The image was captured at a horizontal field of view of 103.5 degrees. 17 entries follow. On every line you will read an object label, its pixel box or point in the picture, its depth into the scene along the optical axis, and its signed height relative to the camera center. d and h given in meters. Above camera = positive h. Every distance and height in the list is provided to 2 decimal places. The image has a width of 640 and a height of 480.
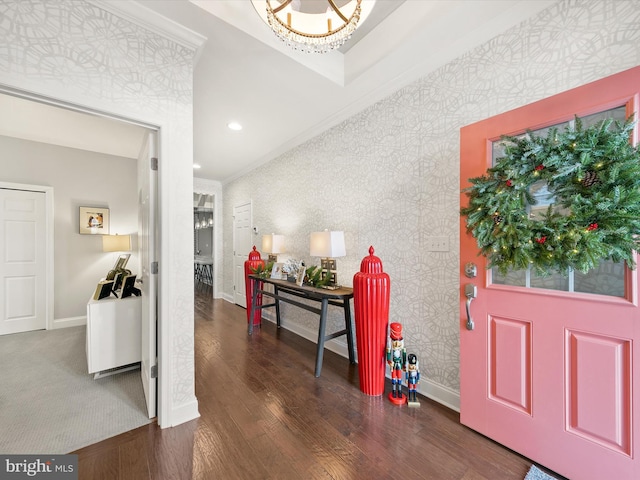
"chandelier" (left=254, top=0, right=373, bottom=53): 1.30 +1.17
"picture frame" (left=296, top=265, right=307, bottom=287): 2.80 -0.39
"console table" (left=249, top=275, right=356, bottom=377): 2.33 -0.60
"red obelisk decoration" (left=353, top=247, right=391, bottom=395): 1.98 -0.64
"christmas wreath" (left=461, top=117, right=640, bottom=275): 1.10 +0.20
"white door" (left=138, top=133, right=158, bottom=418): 1.72 -0.24
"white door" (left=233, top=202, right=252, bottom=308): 4.79 -0.08
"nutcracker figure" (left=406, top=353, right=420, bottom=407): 1.90 -1.04
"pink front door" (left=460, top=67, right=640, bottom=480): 1.15 -0.62
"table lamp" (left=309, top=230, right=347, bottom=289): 2.54 -0.05
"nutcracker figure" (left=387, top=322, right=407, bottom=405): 1.93 -0.92
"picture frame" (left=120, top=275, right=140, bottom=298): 2.47 -0.46
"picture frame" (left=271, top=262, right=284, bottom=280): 3.32 -0.42
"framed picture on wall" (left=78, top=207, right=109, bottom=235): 3.82 +0.32
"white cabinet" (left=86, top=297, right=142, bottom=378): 2.21 -0.83
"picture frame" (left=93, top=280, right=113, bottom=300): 2.37 -0.46
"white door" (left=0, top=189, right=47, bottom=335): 3.38 -0.27
